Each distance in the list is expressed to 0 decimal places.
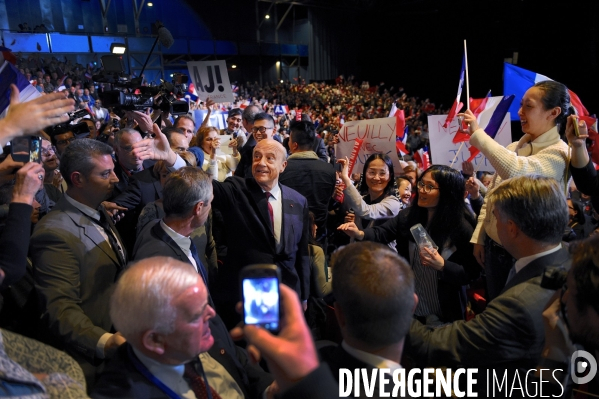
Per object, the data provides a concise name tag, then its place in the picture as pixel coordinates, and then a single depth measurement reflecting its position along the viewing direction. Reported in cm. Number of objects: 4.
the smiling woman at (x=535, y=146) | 254
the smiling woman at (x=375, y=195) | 353
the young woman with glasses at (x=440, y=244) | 261
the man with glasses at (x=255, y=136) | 444
